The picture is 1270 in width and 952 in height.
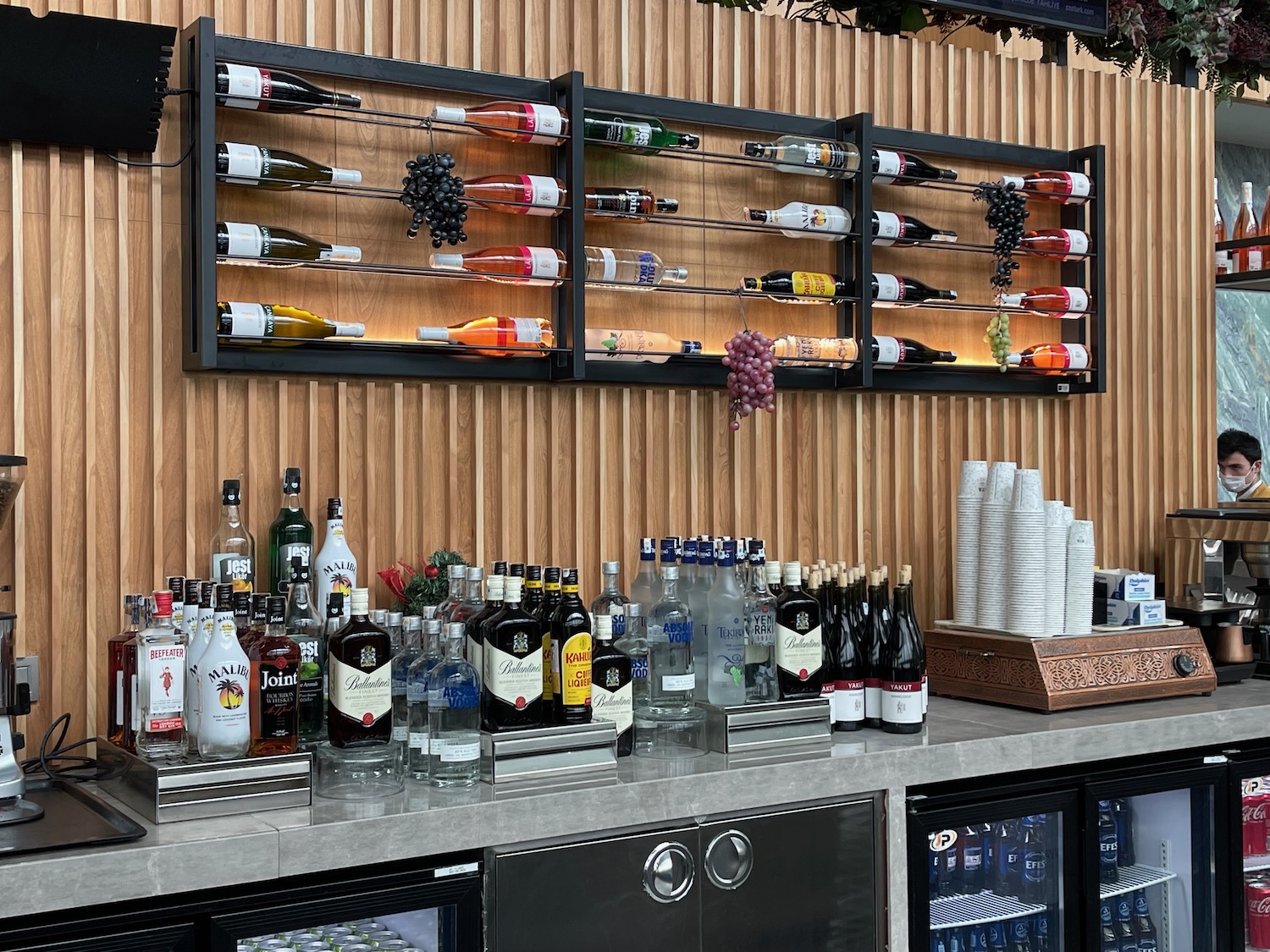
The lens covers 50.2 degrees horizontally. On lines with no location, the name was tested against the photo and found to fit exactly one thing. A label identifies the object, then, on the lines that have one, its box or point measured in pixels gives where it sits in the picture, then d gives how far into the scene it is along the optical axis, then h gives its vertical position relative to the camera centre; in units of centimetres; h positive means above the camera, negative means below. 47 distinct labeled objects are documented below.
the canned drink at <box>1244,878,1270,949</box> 361 -122
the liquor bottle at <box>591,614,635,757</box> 270 -44
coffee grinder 228 -46
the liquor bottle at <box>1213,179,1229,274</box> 469 +69
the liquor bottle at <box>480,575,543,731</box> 257 -38
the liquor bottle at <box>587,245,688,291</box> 329 +48
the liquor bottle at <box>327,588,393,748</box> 245 -39
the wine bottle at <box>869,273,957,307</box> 365 +47
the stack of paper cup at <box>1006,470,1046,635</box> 339 -25
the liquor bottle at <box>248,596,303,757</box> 245 -42
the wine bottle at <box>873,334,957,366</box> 363 +30
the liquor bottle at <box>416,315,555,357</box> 306 +29
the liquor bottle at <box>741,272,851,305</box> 351 +46
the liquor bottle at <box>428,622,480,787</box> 252 -48
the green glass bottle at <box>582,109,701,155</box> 325 +80
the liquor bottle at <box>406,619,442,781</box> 255 -44
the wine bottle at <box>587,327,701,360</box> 325 +29
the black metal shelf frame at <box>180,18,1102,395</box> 281 +55
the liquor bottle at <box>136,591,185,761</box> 242 -41
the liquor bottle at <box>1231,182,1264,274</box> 539 +98
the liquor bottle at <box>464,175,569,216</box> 313 +63
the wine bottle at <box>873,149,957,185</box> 364 +80
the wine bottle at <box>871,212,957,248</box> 365 +63
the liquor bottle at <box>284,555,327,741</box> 259 -35
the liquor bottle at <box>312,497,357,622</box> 288 -21
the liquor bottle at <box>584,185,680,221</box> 324 +63
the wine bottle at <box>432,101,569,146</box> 312 +80
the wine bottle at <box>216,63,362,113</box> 281 +79
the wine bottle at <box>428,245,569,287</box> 311 +46
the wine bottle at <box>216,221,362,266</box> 281 +47
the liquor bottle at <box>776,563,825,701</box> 295 -39
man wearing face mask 524 -2
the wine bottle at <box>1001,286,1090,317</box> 394 +47
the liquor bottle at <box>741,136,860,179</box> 354 +80
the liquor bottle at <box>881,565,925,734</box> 307 -49
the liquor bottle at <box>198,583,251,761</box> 238 -41
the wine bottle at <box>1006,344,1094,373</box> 392 +30
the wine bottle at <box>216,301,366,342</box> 280 +30
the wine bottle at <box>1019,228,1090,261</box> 393 +63
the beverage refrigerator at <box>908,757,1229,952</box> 303 -97
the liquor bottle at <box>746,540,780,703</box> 298 -41
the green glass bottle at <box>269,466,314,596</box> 287 -15
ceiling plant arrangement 416 +140
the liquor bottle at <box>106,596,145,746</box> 259 -42
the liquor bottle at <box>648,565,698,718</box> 287 -42
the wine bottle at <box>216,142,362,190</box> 282 +63
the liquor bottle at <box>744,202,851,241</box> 351 +63
